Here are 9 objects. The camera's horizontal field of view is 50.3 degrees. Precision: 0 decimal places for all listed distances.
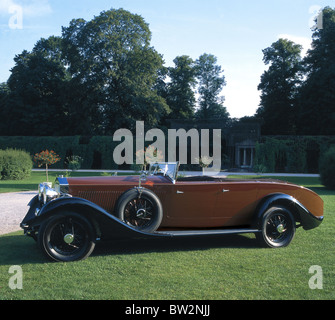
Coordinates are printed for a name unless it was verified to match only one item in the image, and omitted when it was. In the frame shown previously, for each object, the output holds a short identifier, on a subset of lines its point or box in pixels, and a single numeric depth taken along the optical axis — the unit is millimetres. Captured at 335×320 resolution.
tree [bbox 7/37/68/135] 41750
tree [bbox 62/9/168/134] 37656
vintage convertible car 5090
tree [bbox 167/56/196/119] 48906
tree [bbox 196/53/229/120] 54188
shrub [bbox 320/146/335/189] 16703
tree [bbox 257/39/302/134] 42312
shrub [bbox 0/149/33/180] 22531
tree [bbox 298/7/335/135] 35812
